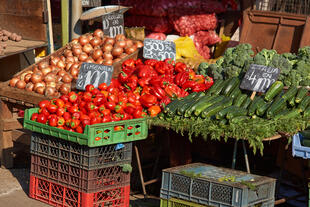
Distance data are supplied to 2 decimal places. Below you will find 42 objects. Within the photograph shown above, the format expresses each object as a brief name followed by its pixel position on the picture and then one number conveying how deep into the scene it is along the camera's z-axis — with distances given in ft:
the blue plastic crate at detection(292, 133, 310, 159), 19.36
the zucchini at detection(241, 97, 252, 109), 21.94
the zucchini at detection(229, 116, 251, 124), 20.47
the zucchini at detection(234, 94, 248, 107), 22.20
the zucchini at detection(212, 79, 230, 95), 23.52
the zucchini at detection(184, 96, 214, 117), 21.67
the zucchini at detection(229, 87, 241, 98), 22.90
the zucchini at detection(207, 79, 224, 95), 23.57
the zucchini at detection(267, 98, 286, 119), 20.81
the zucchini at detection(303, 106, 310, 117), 21.13
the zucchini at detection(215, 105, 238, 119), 20.85
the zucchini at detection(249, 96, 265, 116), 21.31
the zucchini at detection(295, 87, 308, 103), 21.60
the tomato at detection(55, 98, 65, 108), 23.34
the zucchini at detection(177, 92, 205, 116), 21.85
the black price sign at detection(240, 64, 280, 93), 22.85
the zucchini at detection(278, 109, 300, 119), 20.73
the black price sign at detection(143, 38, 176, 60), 27.02
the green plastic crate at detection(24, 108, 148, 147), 20.79
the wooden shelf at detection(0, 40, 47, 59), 30.97
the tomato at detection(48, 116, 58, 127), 22.18
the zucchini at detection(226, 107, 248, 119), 20.61
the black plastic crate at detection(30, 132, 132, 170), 21.25
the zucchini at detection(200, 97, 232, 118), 21.39
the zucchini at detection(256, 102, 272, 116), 21.12
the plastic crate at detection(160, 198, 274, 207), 18.35
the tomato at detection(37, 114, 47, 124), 22.75
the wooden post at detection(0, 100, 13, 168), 28.14
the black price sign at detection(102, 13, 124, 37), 30.59
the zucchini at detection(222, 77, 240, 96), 23.21
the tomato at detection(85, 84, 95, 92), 24.04
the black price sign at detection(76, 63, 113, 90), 25.11
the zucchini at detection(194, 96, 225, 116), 21.54
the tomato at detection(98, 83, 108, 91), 24.44
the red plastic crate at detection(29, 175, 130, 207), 21.68
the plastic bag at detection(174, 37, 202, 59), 32.58
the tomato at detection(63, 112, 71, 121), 22.38
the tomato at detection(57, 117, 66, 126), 22.20
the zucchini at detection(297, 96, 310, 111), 21.35
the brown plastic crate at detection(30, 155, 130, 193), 21.44
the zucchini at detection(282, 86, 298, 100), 21.93
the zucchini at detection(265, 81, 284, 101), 22.12
